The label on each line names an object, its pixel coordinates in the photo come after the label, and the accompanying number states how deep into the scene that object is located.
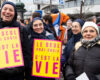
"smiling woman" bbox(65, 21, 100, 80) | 2.32
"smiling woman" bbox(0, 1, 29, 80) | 2.24
